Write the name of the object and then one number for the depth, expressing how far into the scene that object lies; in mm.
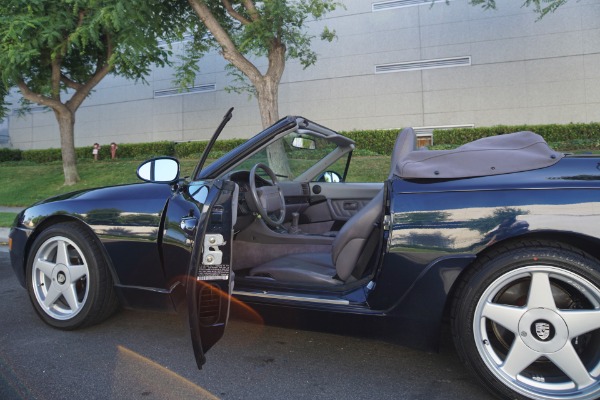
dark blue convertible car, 2061
